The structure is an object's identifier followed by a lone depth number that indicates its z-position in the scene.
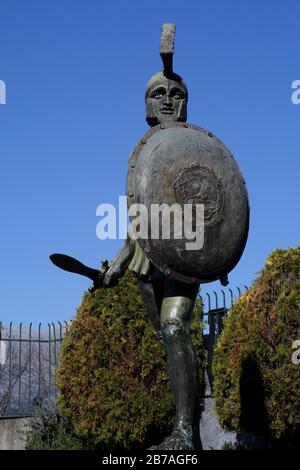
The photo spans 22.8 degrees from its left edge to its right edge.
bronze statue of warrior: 4.50
